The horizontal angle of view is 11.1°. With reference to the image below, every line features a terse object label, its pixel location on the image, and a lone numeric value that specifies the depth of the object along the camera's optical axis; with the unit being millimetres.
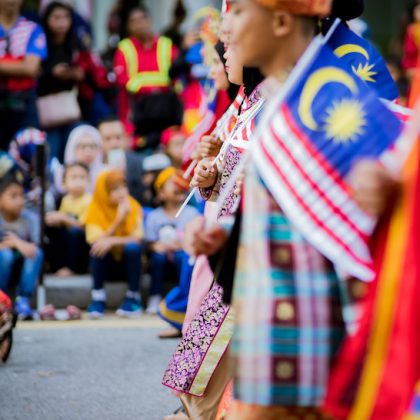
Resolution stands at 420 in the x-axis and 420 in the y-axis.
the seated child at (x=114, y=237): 16326
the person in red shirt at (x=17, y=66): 18264
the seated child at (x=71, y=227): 17101
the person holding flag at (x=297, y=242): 5481
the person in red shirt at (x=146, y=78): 20375
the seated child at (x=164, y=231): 16584
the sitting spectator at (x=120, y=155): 18408
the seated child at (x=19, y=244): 15723
